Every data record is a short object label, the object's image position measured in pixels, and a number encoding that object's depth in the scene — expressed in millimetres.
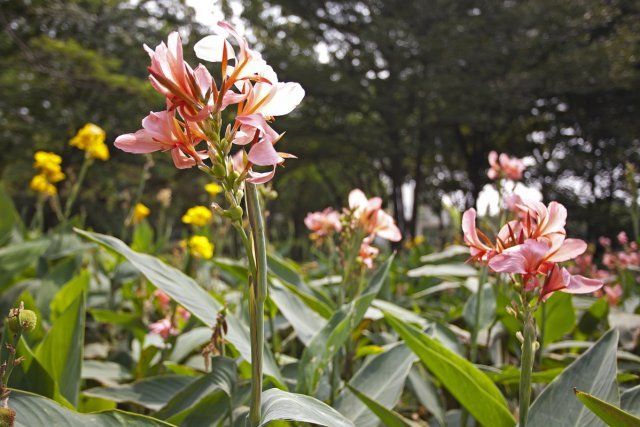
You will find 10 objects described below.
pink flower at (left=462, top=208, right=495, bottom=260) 729
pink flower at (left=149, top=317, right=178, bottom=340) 1271
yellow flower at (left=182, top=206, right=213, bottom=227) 2445
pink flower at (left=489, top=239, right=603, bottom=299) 637
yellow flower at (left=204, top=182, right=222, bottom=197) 2104
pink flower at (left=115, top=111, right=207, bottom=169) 583
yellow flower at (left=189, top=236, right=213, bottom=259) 1871
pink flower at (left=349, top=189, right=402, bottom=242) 1318
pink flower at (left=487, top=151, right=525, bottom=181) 1611
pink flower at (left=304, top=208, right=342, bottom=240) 1726
